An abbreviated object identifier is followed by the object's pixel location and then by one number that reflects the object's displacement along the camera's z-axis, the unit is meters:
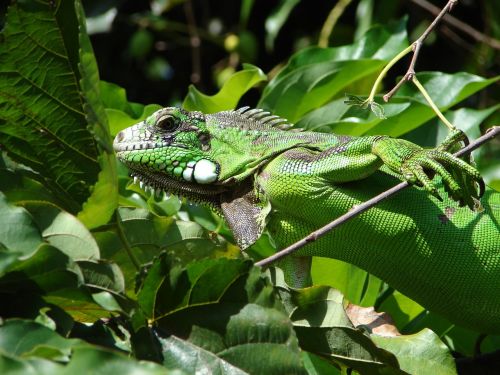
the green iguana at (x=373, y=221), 7.18
